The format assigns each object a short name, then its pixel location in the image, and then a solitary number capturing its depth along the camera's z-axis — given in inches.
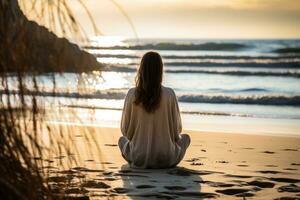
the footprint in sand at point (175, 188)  249.0
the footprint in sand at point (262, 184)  259.0
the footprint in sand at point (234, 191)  245.0
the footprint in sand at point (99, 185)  238.0
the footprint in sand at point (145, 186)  250.1
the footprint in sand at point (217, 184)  259.3
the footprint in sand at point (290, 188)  252.4
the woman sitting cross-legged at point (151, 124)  291.0
